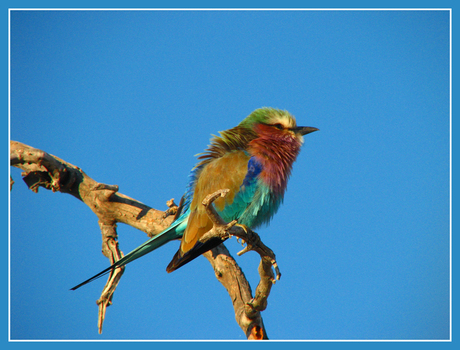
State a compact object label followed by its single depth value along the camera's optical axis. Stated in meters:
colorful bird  7.21
